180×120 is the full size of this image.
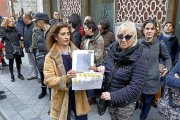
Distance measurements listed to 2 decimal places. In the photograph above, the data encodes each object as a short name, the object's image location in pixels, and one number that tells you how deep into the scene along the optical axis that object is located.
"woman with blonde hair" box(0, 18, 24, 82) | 5.98
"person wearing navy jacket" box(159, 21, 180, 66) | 4.46
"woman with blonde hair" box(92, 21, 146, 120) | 2.30
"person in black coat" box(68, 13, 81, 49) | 4.57
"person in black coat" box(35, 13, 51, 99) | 4.58
